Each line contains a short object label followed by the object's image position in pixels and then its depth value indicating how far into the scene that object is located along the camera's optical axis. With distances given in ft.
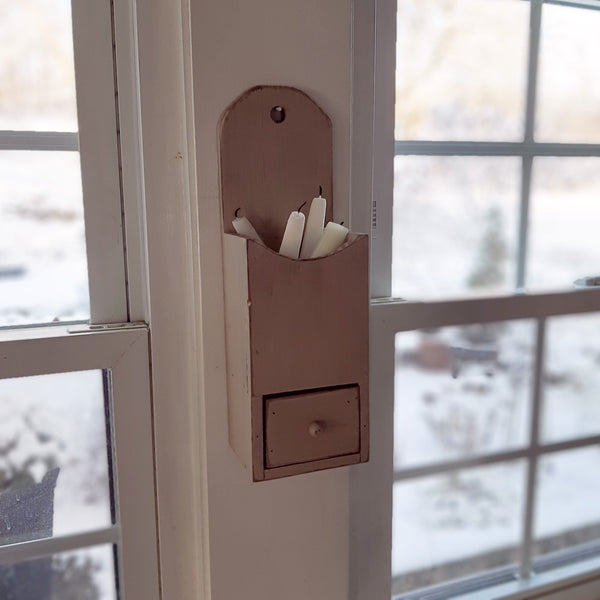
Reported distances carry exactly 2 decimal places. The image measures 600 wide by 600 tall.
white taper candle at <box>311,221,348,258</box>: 2.27
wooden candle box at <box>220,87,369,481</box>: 2.16
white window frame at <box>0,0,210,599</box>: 2.41
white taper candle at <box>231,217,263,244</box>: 2.35
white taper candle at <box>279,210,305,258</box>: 2.24
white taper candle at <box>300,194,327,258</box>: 2.33
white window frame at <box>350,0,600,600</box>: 2.81
